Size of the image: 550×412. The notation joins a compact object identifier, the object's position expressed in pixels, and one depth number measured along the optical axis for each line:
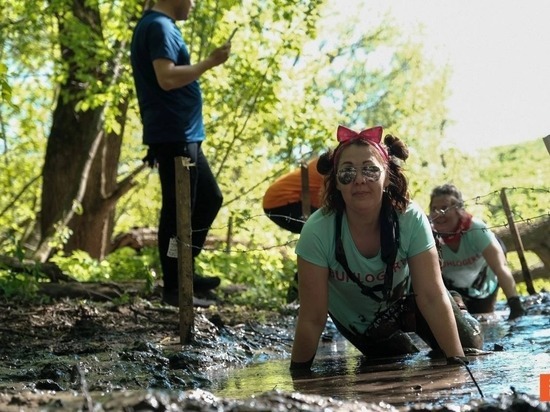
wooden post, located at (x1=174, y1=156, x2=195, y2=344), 5.46
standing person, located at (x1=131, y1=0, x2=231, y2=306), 6.14
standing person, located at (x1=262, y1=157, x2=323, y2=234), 8.28
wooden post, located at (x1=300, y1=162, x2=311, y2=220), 8.10
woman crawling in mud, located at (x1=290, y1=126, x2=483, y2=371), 4.58
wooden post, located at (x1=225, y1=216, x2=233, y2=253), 11.60
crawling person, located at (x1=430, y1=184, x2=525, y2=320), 7.76
